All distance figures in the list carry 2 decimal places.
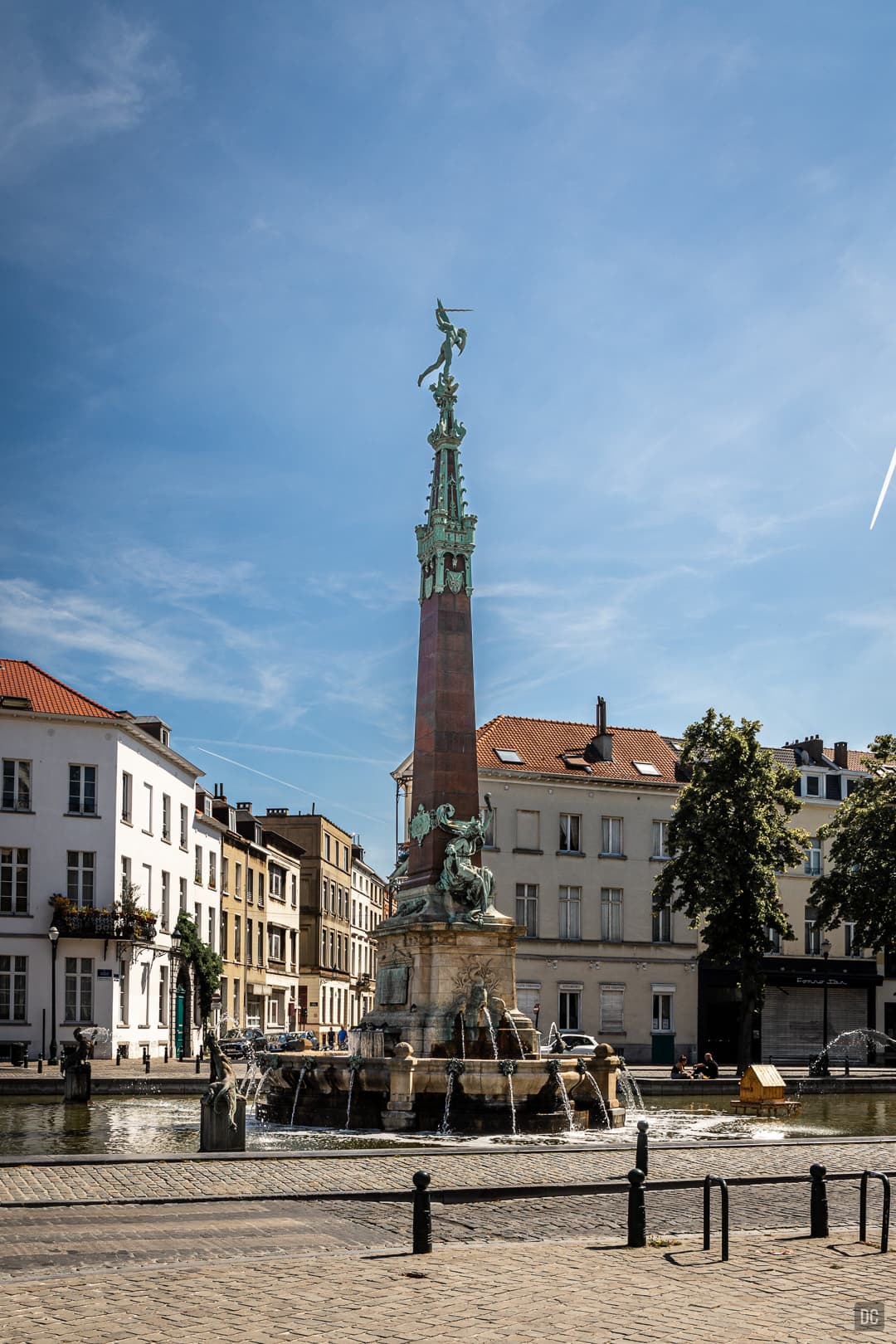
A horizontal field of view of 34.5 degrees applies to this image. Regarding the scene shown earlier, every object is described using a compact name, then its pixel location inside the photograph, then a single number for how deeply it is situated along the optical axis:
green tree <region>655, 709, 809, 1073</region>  44.22
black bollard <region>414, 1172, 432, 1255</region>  11.01
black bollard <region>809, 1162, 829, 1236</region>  12.08
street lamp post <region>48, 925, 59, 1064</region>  38.69
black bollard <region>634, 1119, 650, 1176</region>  13.38
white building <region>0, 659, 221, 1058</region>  43.16
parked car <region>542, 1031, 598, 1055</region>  40.22
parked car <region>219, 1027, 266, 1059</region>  42.22
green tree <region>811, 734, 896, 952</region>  47.12
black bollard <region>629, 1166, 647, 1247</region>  11.58
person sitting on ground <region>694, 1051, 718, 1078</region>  37.50
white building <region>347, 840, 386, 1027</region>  96.06
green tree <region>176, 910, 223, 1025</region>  52.16
